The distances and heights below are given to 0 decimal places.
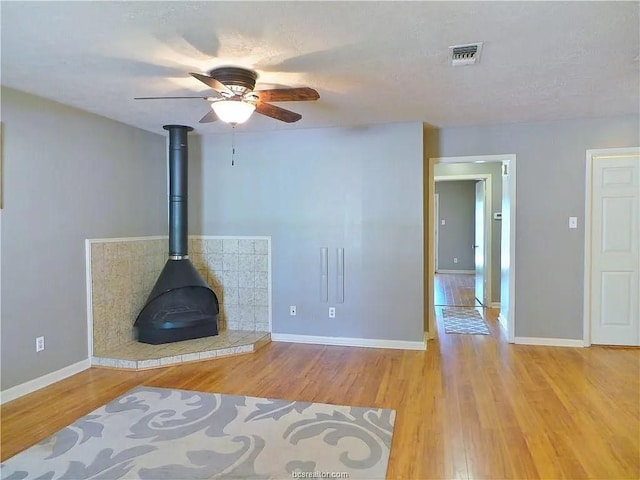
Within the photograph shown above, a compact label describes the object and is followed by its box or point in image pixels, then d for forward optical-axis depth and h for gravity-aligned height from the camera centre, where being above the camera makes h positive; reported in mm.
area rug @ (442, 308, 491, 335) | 5152 -1212
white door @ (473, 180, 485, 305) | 6742 -179
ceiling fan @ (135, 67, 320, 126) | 2714 +915
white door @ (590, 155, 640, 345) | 4375 -209
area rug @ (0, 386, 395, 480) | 2225 -1266
